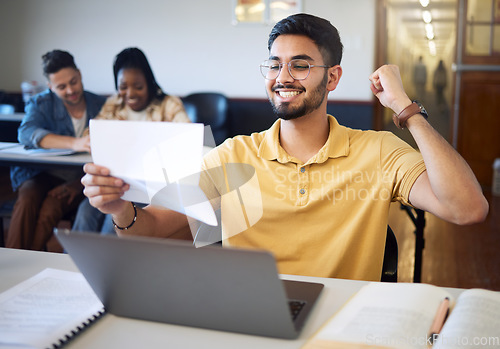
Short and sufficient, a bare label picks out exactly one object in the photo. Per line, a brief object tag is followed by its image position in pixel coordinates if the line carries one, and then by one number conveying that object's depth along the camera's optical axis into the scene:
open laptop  0.77
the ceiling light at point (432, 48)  12.64
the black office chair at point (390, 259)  1.45
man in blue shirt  2.65
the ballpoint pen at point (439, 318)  0.82
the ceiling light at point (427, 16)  9.55
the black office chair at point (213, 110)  4.33
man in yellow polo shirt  1.34
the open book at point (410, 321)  0.78
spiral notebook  0.87
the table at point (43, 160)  2.46
